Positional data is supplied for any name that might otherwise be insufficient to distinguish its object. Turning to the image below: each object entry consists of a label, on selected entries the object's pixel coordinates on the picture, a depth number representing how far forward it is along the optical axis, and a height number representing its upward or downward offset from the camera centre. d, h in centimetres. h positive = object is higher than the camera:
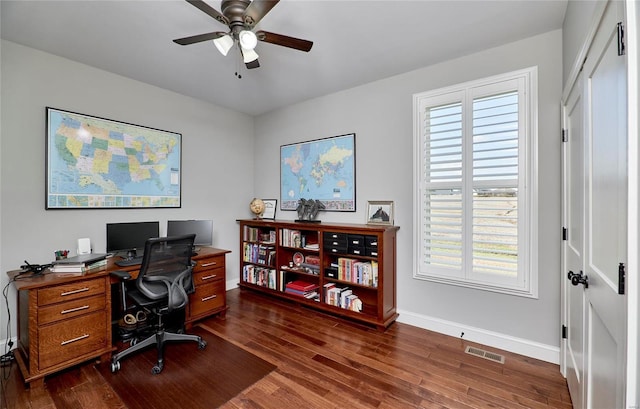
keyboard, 241 -54
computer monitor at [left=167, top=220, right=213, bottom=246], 329 -31
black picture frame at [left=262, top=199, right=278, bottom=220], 415 -7
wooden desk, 193 -91
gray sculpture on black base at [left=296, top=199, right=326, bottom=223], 358 -7
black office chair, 220 -70
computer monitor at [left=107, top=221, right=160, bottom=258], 274 -34
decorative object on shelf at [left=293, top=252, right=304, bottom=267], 357 -74
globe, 408 -3
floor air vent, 227 -131
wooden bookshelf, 285 -77
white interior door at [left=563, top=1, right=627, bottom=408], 91 -7
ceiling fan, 162 +117
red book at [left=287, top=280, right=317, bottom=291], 337 -105
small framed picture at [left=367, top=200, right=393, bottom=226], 305 -9
